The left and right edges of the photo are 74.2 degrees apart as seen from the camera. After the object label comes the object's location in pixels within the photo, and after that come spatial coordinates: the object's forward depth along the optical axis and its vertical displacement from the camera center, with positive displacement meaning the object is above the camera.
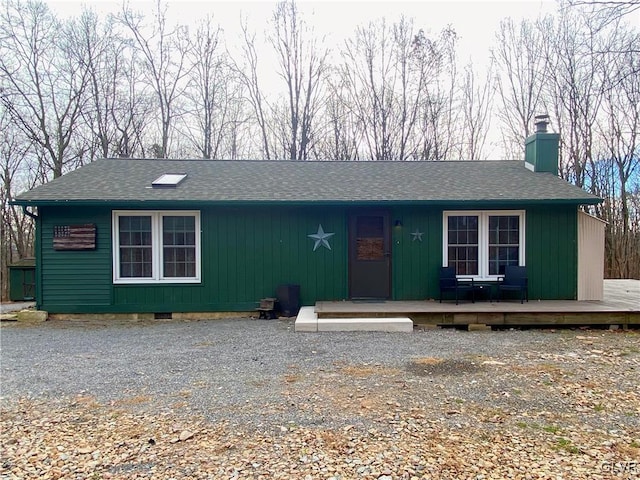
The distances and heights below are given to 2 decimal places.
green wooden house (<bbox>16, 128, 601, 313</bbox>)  7.89 -0.04
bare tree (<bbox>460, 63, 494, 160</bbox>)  18.27 +5.43
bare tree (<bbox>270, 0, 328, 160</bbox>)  17.89 +7.27
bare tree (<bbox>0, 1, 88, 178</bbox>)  15.06 +5.86
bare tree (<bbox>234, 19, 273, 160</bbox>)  18.30 +6.66
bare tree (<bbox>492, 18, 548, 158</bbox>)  17.16 +6.80
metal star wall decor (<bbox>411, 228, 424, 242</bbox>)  8.19 +0.11
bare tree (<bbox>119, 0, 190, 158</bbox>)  17.36 +7.63
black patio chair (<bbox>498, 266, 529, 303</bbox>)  7.68 -0.71
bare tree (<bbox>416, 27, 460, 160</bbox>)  18.06 +5.50
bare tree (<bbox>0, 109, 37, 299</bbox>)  15.27 +2.12
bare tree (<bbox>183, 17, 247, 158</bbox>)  17.97 +6.04
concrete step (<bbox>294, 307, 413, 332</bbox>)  6.59 -1.31
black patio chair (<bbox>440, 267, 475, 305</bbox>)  7.72 -0.76
